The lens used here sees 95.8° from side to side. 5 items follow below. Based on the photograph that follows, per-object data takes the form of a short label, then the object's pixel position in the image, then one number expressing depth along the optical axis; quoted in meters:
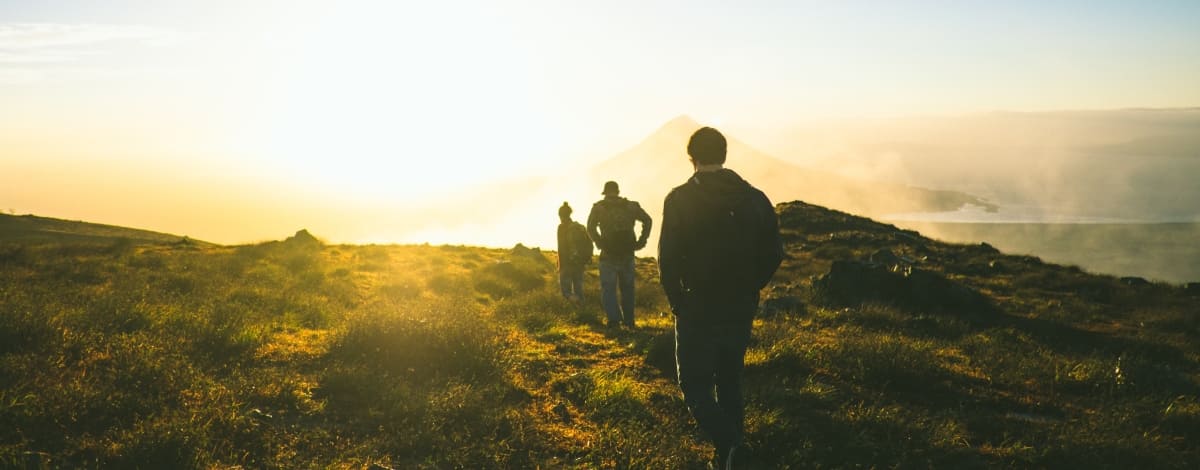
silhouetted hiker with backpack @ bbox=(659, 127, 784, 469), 3.81
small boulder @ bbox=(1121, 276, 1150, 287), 18.94
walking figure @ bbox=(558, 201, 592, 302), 12.47
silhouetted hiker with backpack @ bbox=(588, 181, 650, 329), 9.41
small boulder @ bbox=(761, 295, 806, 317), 11.17
